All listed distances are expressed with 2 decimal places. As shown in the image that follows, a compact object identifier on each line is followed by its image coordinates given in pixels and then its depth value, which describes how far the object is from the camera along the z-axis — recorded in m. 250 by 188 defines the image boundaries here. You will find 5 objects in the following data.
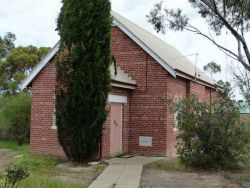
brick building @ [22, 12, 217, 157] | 19.03
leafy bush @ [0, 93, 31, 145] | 25.52
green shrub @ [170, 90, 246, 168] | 15.66
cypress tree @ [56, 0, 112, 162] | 16.02
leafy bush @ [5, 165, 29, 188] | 8.41
